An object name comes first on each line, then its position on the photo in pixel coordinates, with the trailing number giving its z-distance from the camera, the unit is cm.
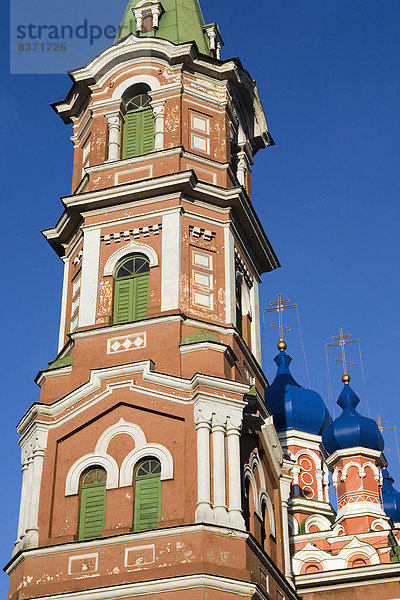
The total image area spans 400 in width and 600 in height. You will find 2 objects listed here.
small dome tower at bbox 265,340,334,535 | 2866
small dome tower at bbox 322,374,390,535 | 2742
